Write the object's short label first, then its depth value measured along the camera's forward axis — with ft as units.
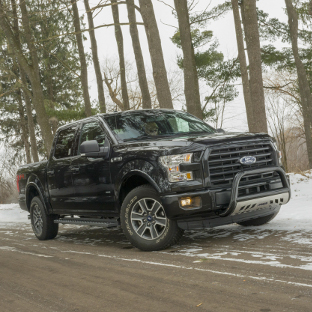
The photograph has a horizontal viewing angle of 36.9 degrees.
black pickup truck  19.63
